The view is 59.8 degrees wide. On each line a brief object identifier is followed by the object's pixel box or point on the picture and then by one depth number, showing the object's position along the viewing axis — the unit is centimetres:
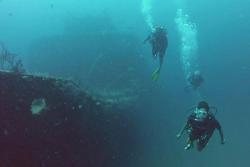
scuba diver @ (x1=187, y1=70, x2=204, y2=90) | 800
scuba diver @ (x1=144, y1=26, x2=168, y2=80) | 553
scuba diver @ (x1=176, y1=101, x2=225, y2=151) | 383
